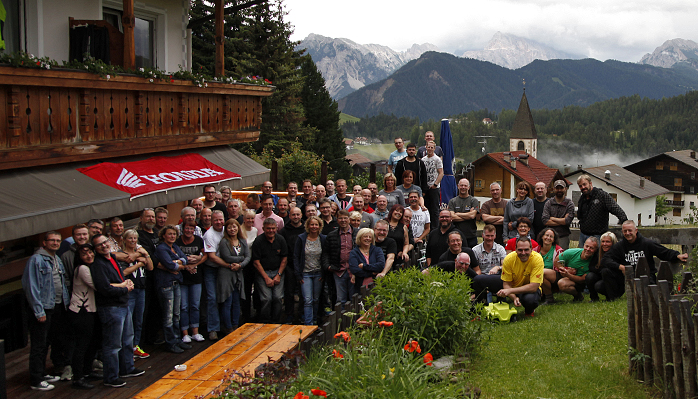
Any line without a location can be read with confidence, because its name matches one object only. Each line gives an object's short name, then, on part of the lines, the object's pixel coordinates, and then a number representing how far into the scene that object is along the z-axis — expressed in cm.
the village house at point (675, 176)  9944
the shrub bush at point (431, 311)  597
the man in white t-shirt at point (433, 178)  1177
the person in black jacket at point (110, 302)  665
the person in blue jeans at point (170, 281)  785
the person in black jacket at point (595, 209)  952
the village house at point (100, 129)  839
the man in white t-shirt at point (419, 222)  1020
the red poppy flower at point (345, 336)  499
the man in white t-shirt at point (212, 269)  850
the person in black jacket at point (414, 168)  1147
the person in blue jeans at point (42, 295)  654
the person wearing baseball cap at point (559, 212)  985
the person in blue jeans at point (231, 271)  855
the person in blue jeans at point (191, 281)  820
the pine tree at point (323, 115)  5066
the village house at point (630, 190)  8575
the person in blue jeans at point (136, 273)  726
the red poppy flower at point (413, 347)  510
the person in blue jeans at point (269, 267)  880
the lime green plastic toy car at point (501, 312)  793
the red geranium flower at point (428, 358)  495
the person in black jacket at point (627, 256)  823
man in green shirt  880
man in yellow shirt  808
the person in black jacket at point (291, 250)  919
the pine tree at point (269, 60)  3553
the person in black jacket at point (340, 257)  873
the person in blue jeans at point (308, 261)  882
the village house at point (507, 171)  8144
